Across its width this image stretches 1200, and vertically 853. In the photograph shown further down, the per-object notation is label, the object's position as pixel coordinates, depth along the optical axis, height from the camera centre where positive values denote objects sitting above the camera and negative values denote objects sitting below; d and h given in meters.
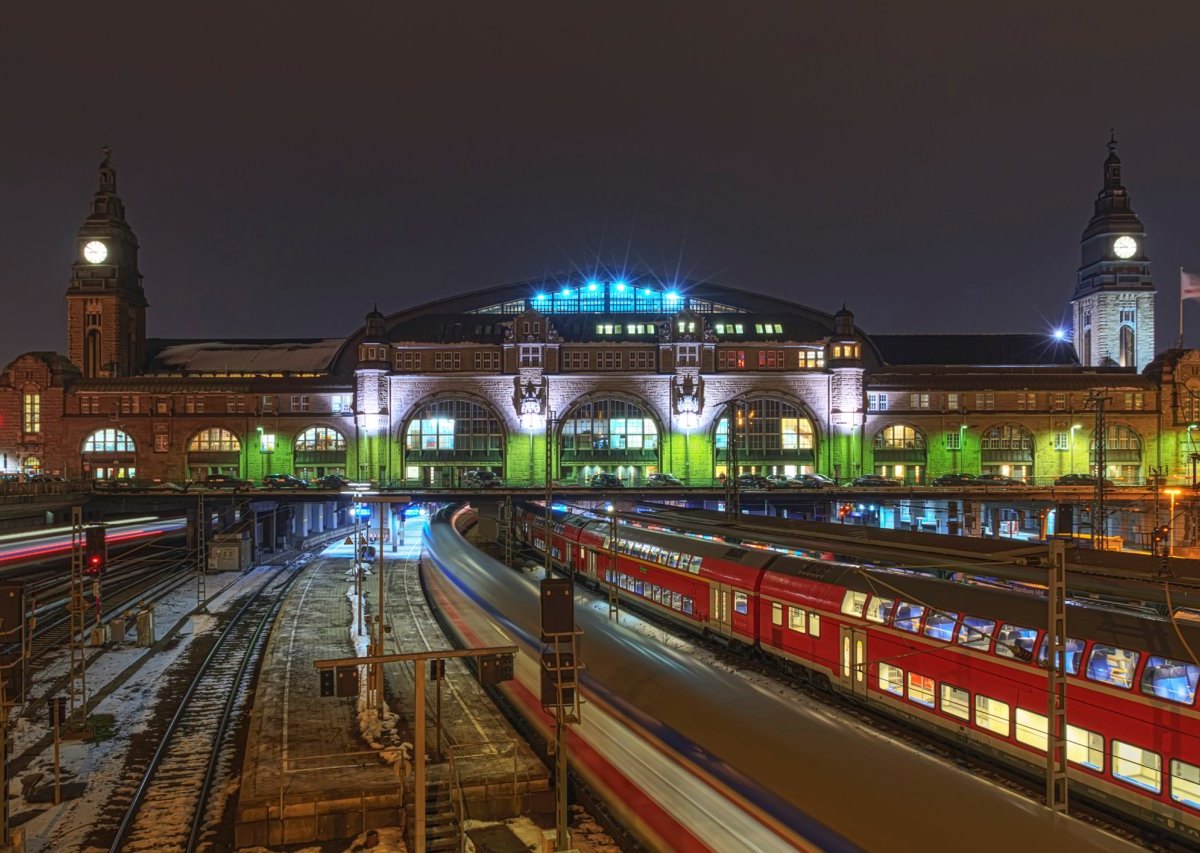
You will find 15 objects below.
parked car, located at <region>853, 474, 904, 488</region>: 70.53 -3.01
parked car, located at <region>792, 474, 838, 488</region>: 69.81 -2.99
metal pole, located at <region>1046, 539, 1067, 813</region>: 13.98 -3.97
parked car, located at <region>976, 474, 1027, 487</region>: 70.88 -3.02
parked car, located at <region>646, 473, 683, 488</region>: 71.62 -2.91
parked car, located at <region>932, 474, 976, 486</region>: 71.69 -2.95
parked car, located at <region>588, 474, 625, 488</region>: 70.71 -2.90
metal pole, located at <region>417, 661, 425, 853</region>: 13.53 -4.68
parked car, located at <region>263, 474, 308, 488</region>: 72.50 -2.75
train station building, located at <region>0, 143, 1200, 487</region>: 80.75 +2.94
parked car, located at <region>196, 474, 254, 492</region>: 70.31 -2.66
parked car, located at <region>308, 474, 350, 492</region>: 72.06 -2.81
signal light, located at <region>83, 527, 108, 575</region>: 32.65 -3.63
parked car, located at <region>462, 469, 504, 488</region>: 72.06 -2.77
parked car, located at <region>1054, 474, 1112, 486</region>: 70.49 -3.00
